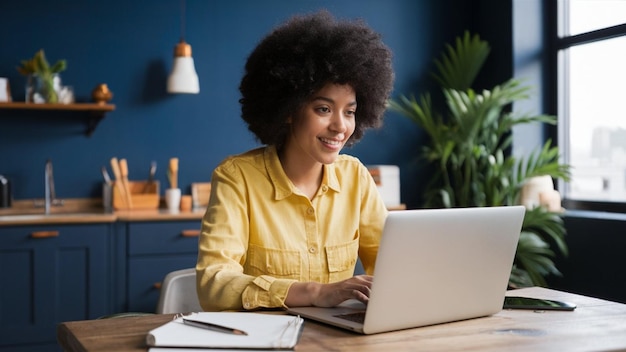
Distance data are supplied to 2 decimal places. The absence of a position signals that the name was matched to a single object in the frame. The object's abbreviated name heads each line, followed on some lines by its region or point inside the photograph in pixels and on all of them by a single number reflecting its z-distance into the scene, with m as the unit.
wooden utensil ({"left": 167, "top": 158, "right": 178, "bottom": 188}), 4.59
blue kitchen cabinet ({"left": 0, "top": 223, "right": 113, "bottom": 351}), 3.87
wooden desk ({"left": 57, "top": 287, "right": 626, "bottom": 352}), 1.37
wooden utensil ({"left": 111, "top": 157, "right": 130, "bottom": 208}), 4.38
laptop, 1.42
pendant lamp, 4.52
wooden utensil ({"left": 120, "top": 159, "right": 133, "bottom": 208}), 4.38
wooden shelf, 4.20
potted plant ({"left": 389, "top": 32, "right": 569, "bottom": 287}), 4.32
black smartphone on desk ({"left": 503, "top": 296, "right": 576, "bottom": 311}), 1.73
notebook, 1.32
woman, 2.00
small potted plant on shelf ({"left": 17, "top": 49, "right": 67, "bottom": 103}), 4.27
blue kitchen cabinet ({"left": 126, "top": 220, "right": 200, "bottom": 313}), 4.06
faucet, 4.41
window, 4.34
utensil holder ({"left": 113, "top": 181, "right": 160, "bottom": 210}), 4.37
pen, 1.38
